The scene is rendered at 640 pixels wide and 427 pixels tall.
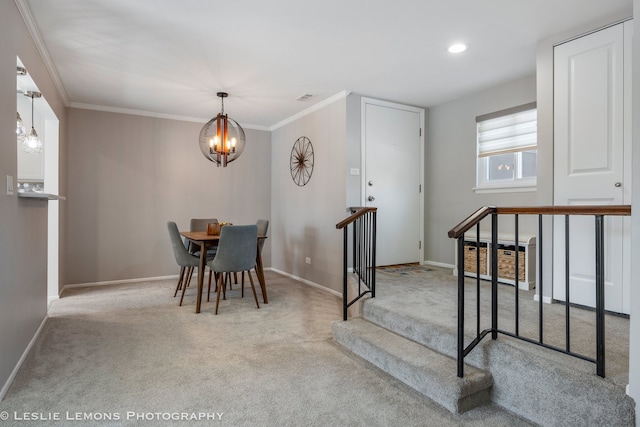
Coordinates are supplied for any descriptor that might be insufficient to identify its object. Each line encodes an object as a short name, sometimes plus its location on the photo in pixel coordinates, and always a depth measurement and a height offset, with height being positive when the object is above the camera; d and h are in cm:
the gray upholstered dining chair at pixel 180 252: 397 -44
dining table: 367 -46
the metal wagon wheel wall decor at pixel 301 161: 499 +75
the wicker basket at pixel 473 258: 391 -49
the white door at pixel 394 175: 443 +48
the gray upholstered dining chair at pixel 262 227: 467 -19
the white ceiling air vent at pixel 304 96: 436 +143
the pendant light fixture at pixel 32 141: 339 +67
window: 378 +71
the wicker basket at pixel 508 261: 356 -49
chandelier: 402 +81
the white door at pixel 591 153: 252 +44
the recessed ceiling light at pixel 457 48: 304 +141
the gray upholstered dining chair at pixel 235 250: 358 -38
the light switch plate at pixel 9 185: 218 +17
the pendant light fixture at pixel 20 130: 286 +67
